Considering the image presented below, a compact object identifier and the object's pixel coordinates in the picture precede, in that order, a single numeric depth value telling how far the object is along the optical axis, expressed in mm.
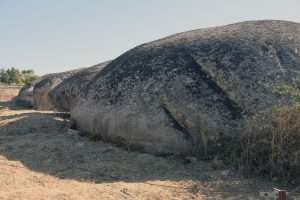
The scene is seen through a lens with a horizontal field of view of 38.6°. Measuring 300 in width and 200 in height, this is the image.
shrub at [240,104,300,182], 4258
